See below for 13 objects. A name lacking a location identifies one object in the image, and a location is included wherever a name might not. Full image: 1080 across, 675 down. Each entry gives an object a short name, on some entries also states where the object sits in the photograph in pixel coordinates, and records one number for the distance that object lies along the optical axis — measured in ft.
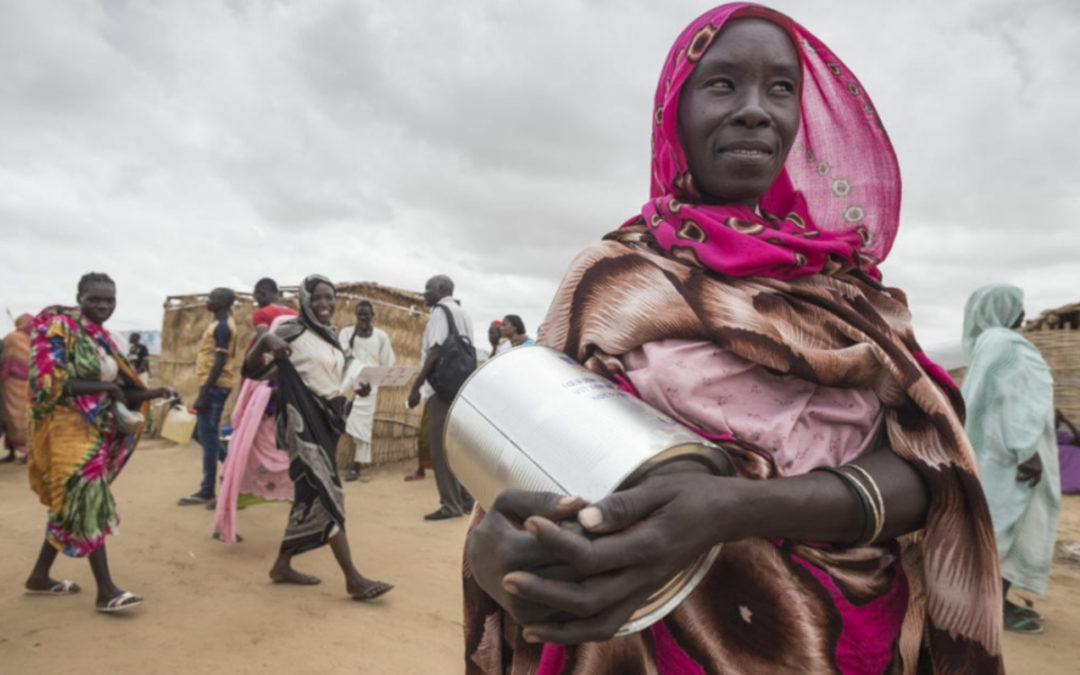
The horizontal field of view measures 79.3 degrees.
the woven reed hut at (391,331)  30.22
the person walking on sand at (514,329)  27.40
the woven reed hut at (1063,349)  26.78
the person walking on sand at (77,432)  12.71
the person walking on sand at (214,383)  21.40
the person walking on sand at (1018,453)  13.26
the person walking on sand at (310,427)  13.61
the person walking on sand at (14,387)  28.78
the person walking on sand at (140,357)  34.13
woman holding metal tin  3.25
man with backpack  20.93
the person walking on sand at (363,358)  25.93
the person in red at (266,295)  19.04
